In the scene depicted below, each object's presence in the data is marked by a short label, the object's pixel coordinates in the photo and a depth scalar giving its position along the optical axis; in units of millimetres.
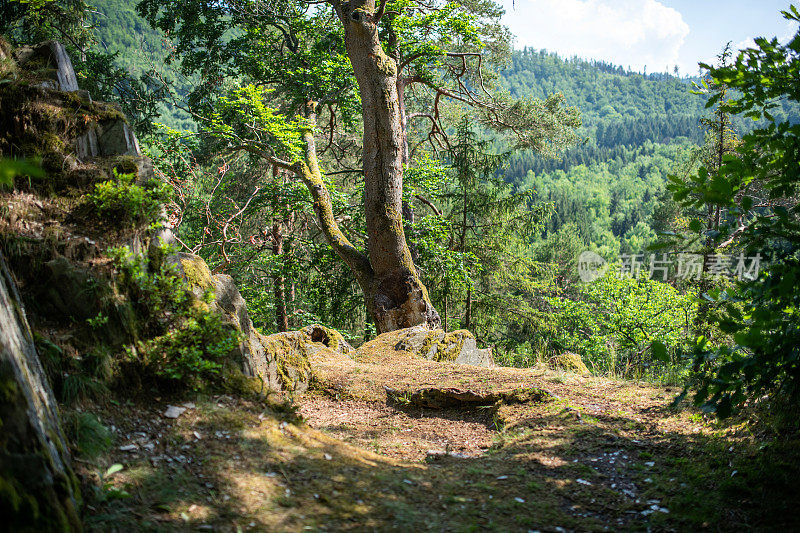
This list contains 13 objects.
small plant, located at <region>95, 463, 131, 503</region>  2023
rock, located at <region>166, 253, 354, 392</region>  3658
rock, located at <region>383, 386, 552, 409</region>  4484
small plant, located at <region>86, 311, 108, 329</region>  2818
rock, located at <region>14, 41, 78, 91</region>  3848
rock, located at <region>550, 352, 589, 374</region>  6795
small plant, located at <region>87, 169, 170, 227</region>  3145
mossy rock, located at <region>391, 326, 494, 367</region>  6453
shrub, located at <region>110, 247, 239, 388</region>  3010
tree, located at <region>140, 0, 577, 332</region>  7535
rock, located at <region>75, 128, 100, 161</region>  3607
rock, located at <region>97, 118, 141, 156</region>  3756
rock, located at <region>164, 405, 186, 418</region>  2822
